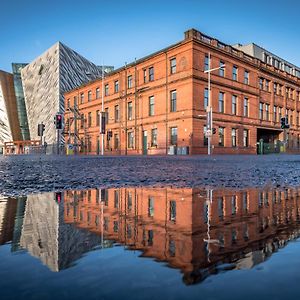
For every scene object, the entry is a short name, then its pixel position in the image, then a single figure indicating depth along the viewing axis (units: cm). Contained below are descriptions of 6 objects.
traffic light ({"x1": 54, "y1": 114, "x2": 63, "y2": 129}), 2732
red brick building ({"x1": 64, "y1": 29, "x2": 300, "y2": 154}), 2853
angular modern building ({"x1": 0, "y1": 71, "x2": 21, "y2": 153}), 7181
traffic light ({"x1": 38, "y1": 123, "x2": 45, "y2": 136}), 3947
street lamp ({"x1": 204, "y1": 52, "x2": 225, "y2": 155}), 2259
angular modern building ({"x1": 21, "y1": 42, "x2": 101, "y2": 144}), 5606
